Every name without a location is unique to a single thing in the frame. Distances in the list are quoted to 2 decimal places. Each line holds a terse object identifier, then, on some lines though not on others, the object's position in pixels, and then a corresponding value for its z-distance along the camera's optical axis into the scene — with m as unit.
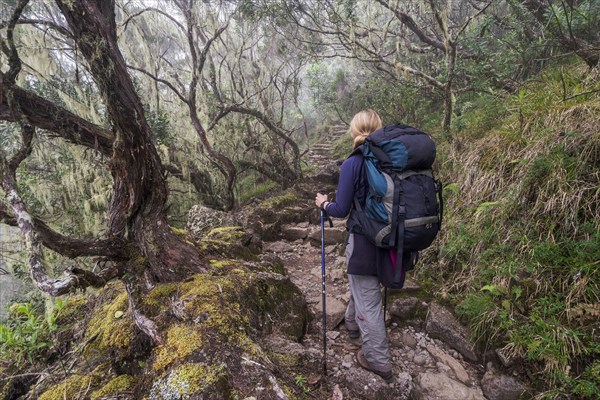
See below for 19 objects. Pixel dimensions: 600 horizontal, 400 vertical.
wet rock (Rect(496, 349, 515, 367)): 2.77
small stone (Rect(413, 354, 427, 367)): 3.08
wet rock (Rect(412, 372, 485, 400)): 2.59
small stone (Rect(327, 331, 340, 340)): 3.35
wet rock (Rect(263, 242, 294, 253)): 6.03
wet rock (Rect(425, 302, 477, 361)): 3.12
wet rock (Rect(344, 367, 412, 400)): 2.51
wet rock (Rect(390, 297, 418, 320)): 3.59
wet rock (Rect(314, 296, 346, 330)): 3.53
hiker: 2.70
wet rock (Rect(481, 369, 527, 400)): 2.59
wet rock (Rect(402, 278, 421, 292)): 3.83
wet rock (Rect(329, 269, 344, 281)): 4.59
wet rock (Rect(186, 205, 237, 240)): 5.96
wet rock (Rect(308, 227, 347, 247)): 5.87
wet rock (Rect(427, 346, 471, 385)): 2.88
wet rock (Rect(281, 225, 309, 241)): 6.60
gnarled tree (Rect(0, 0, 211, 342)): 2.08
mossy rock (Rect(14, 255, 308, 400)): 1.81
